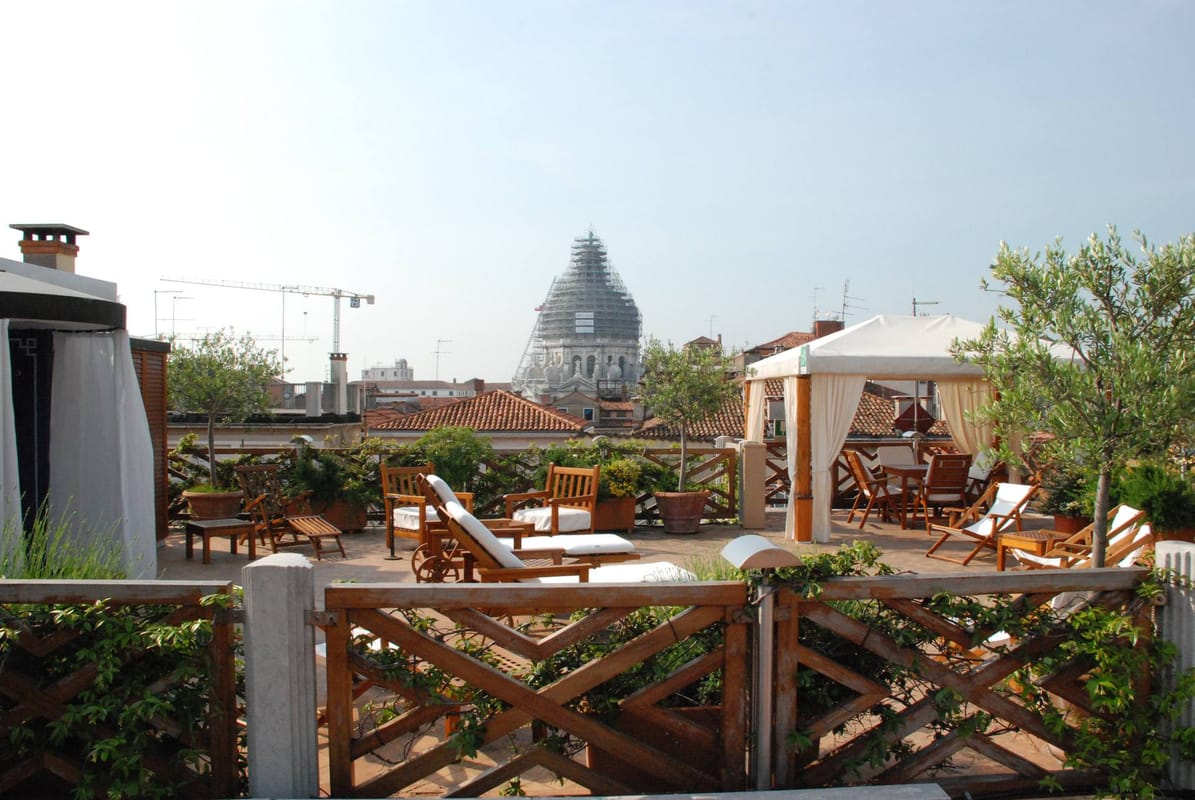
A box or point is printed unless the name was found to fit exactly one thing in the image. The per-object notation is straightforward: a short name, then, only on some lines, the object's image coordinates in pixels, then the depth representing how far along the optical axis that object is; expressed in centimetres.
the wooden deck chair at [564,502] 827
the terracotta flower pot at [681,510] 966
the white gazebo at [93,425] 616
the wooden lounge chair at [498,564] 517
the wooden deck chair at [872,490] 1022
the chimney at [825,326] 2894
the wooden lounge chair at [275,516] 827
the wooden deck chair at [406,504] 805
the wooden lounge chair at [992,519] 770
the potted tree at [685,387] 1040
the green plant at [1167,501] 688
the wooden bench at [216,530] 809
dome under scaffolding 13825
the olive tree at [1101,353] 412
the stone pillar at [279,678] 293
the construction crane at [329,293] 9009
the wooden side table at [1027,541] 659
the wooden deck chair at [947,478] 964
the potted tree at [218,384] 880
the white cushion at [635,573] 505
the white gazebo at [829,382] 915
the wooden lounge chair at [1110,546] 600
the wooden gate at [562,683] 301
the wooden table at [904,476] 1002
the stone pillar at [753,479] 1024
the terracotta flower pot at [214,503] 871
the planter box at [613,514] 972
